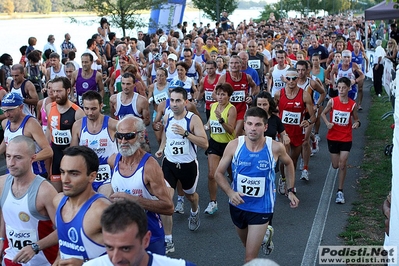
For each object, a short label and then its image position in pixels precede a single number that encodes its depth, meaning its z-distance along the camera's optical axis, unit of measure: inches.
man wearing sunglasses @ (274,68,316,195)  328.5
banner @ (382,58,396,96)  566.4
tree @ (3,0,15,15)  1195.9
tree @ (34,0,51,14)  1334.9
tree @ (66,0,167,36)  778.8
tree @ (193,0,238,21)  1197.7
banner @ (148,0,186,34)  1003.3
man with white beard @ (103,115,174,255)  179.9
